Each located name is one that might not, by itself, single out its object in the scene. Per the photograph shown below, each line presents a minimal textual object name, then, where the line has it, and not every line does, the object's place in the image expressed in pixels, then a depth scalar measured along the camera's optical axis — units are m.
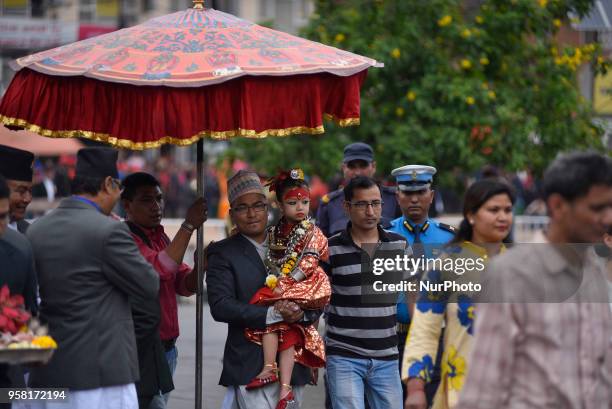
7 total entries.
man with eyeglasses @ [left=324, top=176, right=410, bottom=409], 15.62
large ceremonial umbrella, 13.73
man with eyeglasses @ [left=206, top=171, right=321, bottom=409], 14.43
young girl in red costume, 14.51
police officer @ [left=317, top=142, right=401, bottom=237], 20.47
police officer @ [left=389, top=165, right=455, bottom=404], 17.24
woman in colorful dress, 11.68
